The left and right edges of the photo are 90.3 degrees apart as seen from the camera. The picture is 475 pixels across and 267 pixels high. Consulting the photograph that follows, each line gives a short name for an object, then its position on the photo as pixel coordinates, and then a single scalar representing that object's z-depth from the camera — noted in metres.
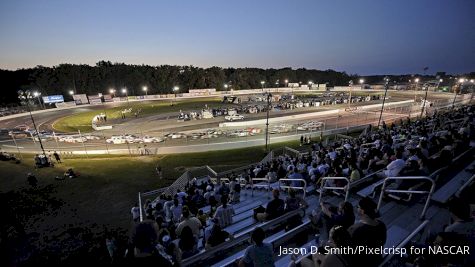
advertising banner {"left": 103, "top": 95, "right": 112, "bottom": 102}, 88.25
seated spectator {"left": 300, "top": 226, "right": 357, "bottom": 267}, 2.89
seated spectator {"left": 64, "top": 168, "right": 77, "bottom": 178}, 25.11
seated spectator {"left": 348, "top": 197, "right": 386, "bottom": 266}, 3.13
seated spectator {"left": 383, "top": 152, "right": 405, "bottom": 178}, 6.95
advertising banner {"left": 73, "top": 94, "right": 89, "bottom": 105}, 83.38
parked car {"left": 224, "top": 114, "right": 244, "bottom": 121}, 53.72
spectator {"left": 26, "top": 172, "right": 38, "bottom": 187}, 22.58
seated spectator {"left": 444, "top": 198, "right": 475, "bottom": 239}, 3.57
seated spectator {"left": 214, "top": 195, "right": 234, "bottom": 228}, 7.56
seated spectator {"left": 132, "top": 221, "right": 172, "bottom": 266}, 2.98
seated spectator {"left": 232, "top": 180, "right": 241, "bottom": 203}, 11.43
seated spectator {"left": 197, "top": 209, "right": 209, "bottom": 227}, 7.47
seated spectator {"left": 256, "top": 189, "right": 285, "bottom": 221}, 6.32
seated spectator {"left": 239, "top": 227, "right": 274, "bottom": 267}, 3.91
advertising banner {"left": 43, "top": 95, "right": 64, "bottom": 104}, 79.11
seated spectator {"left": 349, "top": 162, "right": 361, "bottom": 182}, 7.85
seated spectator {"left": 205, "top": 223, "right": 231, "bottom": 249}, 5.61
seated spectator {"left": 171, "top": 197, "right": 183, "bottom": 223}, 9.02
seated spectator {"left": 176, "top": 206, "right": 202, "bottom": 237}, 6.07
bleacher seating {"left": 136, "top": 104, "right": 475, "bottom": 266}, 5.05
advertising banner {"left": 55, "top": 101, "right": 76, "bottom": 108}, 77.79
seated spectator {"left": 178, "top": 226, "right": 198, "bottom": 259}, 5.05
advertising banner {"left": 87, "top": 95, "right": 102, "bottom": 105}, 84.69
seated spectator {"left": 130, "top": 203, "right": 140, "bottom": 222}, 12.29
